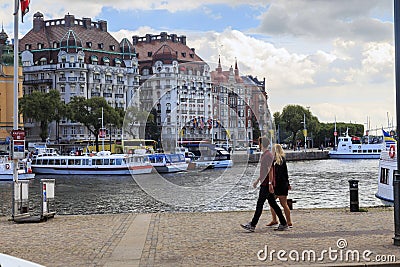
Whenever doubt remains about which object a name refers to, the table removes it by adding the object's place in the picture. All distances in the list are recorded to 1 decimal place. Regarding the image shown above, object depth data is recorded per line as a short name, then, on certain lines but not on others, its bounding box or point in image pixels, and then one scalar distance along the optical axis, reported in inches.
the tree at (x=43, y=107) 3417.8
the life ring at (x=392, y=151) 1330.0
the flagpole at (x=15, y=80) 747.4
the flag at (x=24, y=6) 773.3
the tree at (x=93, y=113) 3550.7
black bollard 717.3
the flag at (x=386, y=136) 1868.0
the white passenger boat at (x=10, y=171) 2379.4
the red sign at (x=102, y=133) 3111.2
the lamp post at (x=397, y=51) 508.7
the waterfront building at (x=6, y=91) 3447.3
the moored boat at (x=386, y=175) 1320.1
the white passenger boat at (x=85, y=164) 2674.7
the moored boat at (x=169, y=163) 2376.7
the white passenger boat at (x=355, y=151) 4424.2
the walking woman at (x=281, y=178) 574.9
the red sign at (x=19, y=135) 725.3
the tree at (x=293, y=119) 5423.2
